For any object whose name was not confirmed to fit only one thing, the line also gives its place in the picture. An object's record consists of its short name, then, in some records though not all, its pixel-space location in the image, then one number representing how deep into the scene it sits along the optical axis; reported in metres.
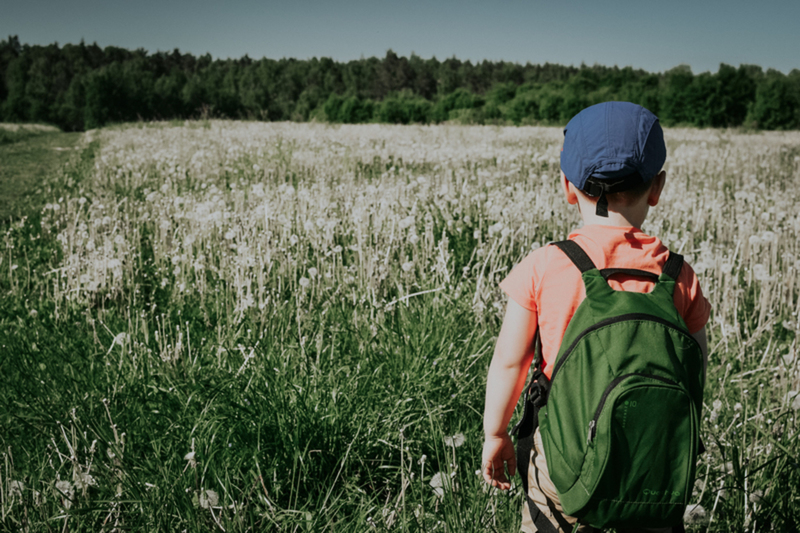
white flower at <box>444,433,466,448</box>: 1.88
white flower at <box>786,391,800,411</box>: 2.10
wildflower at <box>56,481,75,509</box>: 1.78
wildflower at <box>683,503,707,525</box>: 1.72
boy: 1.31
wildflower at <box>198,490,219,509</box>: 1.71
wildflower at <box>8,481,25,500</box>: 1.79
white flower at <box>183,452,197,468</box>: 1.78
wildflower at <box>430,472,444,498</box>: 1.80
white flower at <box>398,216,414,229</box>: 4.28
